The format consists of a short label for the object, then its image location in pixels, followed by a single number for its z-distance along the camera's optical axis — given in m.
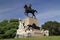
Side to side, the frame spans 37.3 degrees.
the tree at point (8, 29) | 21.24
